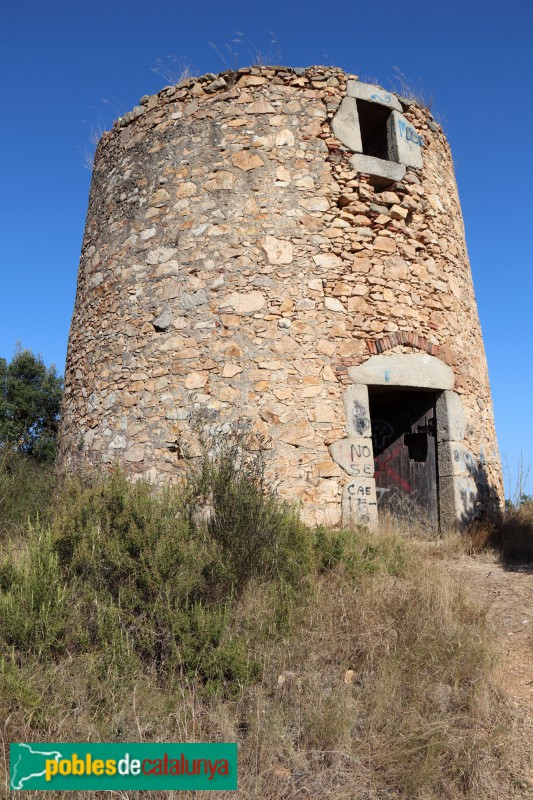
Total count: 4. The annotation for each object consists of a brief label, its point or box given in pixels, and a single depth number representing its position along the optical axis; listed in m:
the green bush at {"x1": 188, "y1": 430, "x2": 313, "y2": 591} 4.06
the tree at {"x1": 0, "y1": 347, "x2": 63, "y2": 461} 12.95
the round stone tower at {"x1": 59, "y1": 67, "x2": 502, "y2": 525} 5.84
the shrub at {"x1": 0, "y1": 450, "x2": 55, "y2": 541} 5.54
